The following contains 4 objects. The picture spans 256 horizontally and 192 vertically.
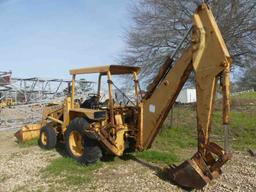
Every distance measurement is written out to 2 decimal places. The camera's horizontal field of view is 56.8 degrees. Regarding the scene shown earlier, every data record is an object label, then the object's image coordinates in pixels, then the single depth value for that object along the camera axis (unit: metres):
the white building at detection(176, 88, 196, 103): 19.98
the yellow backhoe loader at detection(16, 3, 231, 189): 4.25
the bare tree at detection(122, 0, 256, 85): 11.98
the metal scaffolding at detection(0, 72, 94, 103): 15.13
